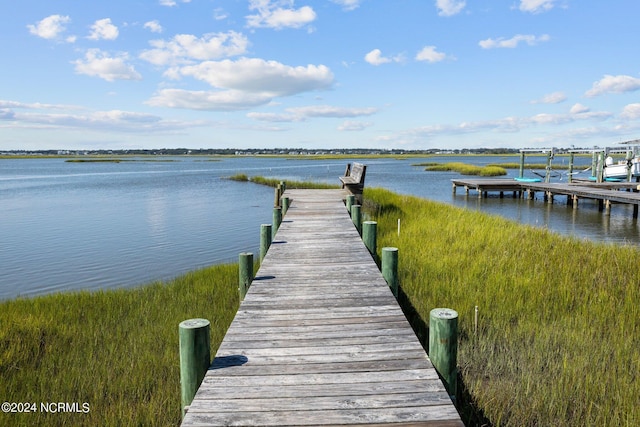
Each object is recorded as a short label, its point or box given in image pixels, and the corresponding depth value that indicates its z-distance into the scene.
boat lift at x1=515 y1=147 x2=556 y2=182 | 32.22
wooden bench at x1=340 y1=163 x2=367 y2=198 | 15.71
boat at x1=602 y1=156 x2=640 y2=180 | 30.53
